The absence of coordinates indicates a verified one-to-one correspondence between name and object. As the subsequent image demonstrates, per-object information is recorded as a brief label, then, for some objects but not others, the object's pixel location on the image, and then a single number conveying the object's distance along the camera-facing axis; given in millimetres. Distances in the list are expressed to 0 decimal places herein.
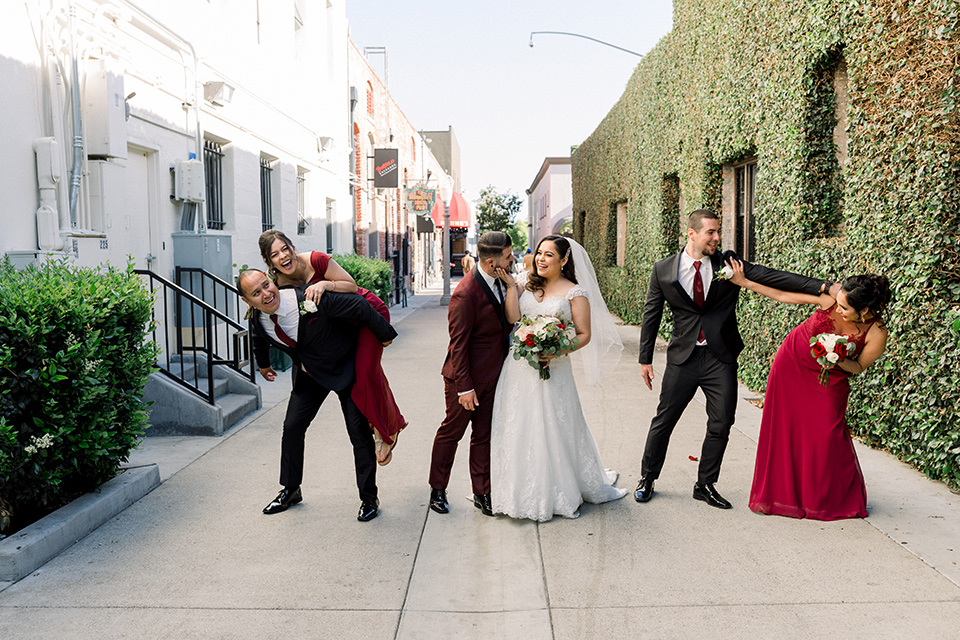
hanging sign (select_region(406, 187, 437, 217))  27375
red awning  34250
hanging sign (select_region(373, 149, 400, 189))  21672
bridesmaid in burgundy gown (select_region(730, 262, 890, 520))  4461
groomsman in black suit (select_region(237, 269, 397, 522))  4652
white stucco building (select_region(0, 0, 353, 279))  6410
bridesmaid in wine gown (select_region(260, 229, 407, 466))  4703
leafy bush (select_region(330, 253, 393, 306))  14023
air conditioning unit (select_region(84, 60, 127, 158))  7055
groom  4629
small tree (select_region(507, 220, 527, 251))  95919
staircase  6824
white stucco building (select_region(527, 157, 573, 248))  50047
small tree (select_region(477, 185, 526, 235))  69250
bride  4641
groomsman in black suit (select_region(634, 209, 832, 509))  4789
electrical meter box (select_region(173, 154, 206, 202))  9023
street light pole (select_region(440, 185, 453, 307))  22703
